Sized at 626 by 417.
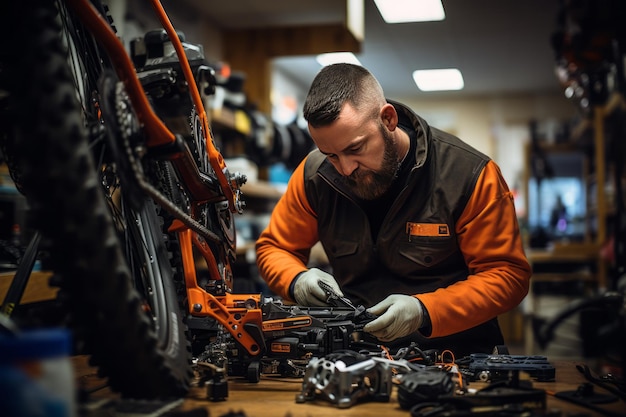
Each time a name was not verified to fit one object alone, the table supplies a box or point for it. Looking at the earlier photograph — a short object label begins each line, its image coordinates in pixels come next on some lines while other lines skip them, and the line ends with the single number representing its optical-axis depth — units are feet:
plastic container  1.81
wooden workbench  2.85
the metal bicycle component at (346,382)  2.99
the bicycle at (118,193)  2.32
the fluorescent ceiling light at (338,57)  15.47
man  4.87
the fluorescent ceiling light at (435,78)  14.79
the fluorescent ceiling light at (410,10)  10.18
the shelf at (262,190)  12.32
